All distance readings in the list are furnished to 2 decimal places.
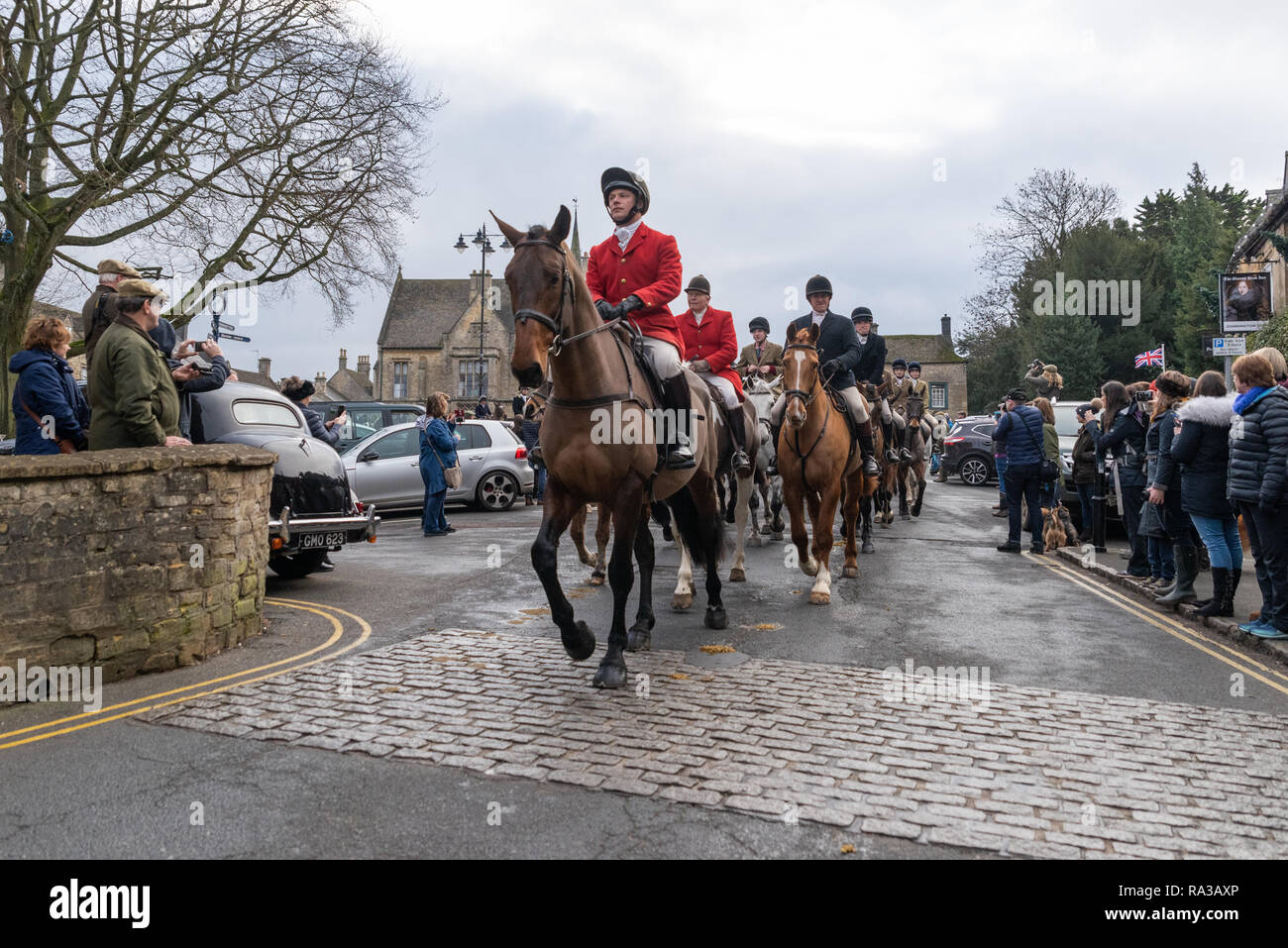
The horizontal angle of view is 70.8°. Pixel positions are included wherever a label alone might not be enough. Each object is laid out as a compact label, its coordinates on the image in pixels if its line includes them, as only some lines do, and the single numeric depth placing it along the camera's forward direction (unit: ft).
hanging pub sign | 45.52
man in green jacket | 21.58
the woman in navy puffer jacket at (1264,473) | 22.72
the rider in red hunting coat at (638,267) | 22.68
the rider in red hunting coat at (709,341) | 31.63
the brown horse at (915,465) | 58.95
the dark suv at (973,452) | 91.04
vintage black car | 29.66
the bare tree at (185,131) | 61.11
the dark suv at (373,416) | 68.59
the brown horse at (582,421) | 17.97
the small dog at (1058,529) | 43.45
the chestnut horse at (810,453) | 29.17
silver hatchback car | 55.67
